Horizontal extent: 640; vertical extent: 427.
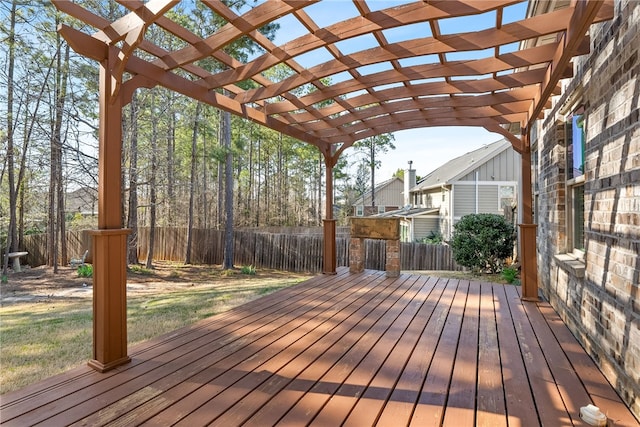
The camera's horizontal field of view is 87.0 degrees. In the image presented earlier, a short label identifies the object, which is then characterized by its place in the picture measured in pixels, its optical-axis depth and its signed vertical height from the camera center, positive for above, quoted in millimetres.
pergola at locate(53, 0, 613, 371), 2424 +1419
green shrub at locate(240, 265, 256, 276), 10258 -1689
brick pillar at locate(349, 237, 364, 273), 6461 -747
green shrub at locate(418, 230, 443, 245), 13734 -985
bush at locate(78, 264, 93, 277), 8766 -1450
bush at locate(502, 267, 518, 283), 6188 -1104
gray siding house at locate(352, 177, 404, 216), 26581 +1789
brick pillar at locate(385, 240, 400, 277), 6070 -775
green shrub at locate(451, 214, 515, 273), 7055 -583
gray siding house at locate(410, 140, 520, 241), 13570 +1257
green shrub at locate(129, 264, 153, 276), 9470 -1560
